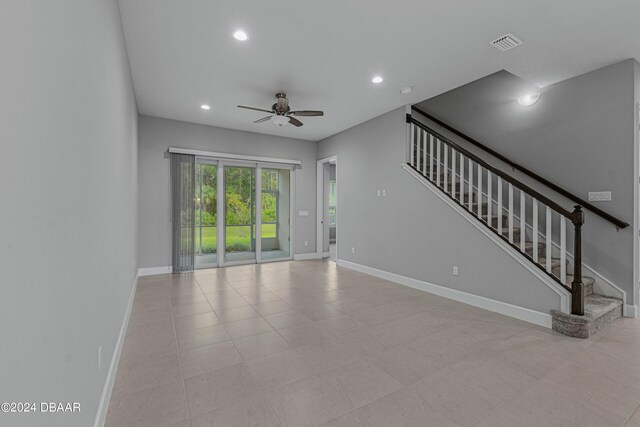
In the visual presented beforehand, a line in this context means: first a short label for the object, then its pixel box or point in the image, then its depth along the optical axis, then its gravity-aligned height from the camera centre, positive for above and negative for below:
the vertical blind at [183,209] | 5.73 +0.02
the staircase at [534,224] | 2.97 -0.17
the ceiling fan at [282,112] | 4.25 +1.48
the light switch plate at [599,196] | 3.55 +0.19
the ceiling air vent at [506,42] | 3.00 +1.83
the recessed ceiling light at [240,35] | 2.95 +1.84
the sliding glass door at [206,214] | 6.06 -0.09
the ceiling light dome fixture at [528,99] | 4.24 +1.70
